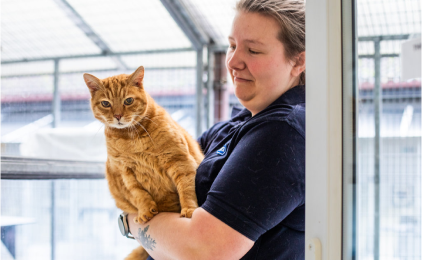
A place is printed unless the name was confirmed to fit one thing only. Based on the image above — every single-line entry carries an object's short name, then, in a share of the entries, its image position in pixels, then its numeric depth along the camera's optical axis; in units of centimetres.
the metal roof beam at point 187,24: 165
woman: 87
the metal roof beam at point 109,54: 149
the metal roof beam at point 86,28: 142
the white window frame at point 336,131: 69
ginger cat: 125
